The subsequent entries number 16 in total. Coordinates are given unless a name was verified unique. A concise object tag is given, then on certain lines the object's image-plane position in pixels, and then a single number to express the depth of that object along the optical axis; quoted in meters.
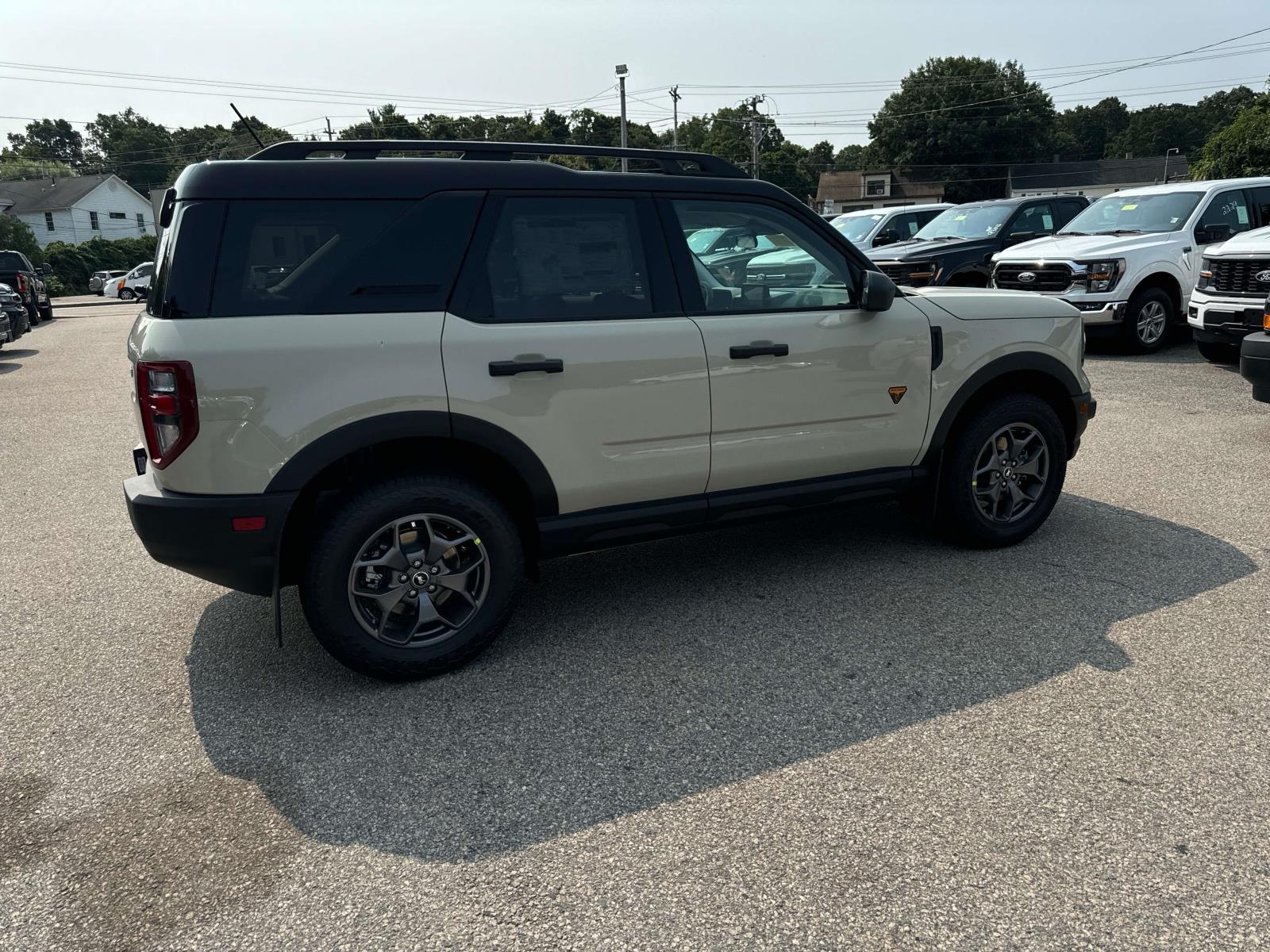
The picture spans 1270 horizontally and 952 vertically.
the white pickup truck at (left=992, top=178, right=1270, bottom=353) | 10.88
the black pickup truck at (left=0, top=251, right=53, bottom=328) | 21.34
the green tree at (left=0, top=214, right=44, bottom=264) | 49.53
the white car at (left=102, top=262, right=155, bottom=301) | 38.78
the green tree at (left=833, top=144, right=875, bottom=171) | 125.09
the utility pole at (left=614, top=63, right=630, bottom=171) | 44.03
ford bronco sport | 3.34
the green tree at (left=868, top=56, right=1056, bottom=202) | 78.94
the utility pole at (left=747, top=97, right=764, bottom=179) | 63.62
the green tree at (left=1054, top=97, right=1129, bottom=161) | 118.62
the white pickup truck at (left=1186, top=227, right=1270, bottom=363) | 8.90
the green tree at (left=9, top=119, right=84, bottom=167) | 143.50
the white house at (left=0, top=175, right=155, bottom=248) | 72.19
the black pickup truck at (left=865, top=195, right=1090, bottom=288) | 12.94
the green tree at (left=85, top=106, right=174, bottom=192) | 114.69
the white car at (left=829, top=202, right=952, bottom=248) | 16.39
